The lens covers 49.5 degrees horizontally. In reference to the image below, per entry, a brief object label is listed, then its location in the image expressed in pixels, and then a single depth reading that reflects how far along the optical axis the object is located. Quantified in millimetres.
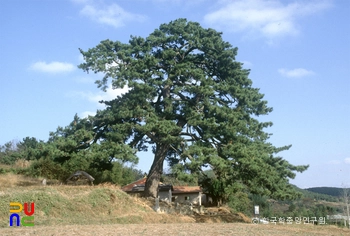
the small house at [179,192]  40019
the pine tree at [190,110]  21609
